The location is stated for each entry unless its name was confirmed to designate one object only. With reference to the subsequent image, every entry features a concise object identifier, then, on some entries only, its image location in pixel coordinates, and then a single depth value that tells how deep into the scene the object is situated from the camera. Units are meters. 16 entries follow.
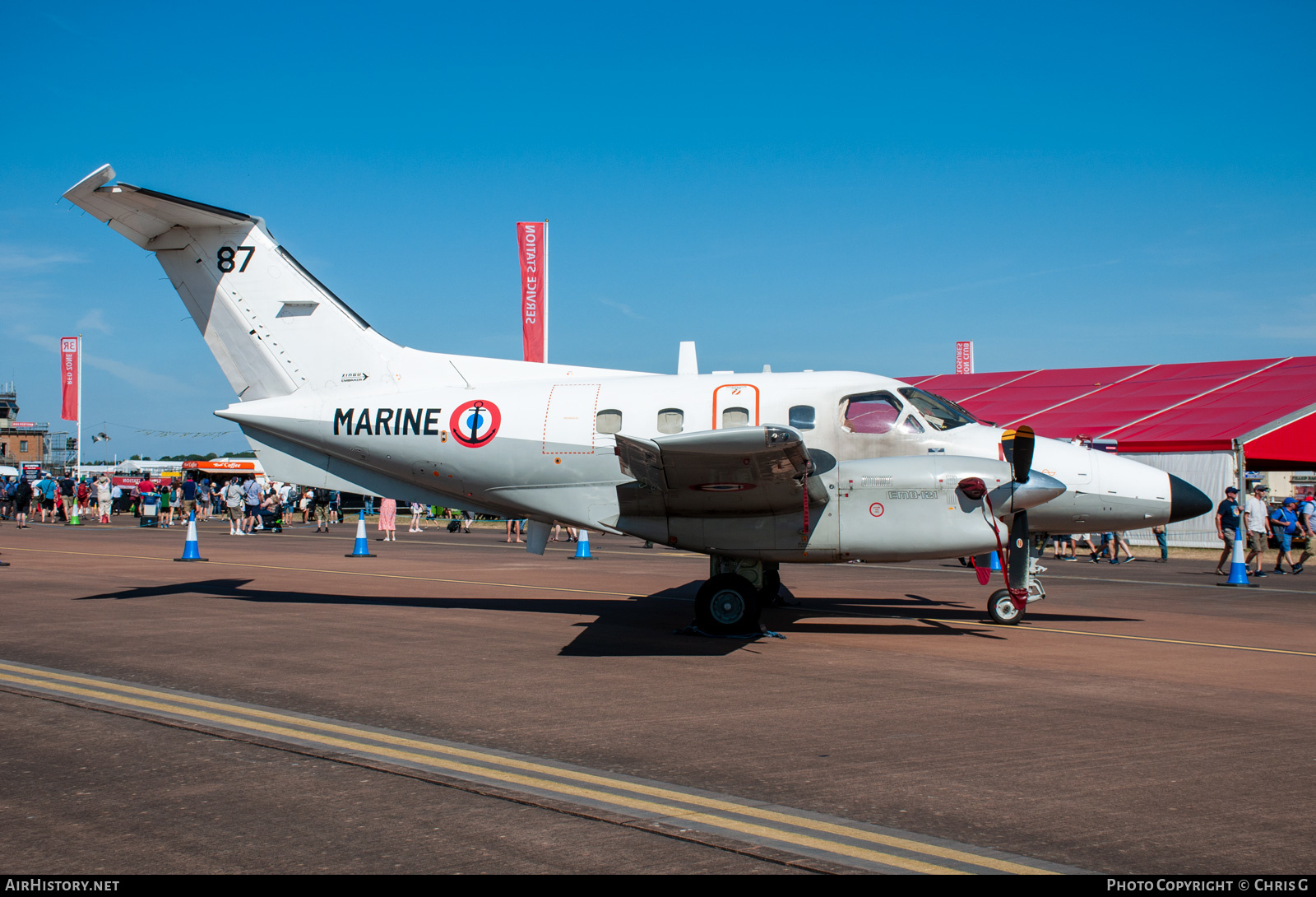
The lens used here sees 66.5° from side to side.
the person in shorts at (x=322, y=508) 36.81
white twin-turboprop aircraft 11.27
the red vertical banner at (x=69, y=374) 58.88
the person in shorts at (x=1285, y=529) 22.22
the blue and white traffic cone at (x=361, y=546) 24.09
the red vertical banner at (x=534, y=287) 31.28
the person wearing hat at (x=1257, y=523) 20.86
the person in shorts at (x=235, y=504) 33.50
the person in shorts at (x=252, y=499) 33.17
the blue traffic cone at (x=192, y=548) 21.73
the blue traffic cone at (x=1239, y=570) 18.81
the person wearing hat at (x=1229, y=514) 21.81
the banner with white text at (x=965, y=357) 53.53
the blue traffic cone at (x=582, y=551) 24.11
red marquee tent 28.53
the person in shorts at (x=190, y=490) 32.84
